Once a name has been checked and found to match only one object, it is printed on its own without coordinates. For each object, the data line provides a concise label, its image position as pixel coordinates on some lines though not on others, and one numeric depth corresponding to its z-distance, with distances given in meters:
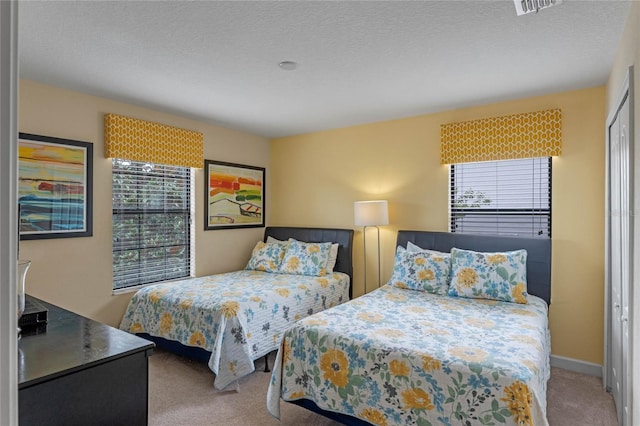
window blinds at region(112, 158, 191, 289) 3.62
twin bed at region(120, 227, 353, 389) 2.94
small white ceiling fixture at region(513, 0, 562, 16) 1.83
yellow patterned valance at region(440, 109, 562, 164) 3.28
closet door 1.91
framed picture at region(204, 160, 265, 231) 4.39
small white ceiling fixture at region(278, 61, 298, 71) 2.61
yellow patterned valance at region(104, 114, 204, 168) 3.44
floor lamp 3.91
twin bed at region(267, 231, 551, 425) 1.78
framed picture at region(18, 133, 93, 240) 2.93
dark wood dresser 1.21
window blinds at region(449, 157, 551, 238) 3.43
